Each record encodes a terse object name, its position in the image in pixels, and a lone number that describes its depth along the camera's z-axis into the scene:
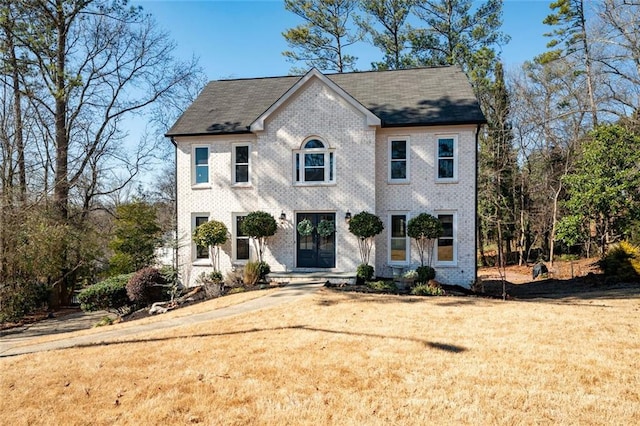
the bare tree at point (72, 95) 19.02
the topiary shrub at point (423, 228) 14.35
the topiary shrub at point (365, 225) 14.34
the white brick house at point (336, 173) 15.04
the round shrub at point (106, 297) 14.54
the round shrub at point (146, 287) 14.27
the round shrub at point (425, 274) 14.38
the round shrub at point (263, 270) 15.05
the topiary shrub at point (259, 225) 14.95
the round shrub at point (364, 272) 14.45
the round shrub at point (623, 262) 14.79
